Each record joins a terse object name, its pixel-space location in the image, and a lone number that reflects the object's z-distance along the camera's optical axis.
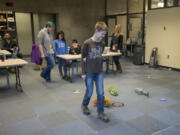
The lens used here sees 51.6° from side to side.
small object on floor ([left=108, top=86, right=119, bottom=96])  4.04
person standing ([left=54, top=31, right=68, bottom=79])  5.20
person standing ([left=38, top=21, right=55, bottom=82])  4.62
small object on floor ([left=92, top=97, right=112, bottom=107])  3.44
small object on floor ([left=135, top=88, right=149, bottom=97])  4.00
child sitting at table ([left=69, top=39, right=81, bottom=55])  5.45
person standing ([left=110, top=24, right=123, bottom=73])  5.74
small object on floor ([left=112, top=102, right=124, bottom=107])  3.50
